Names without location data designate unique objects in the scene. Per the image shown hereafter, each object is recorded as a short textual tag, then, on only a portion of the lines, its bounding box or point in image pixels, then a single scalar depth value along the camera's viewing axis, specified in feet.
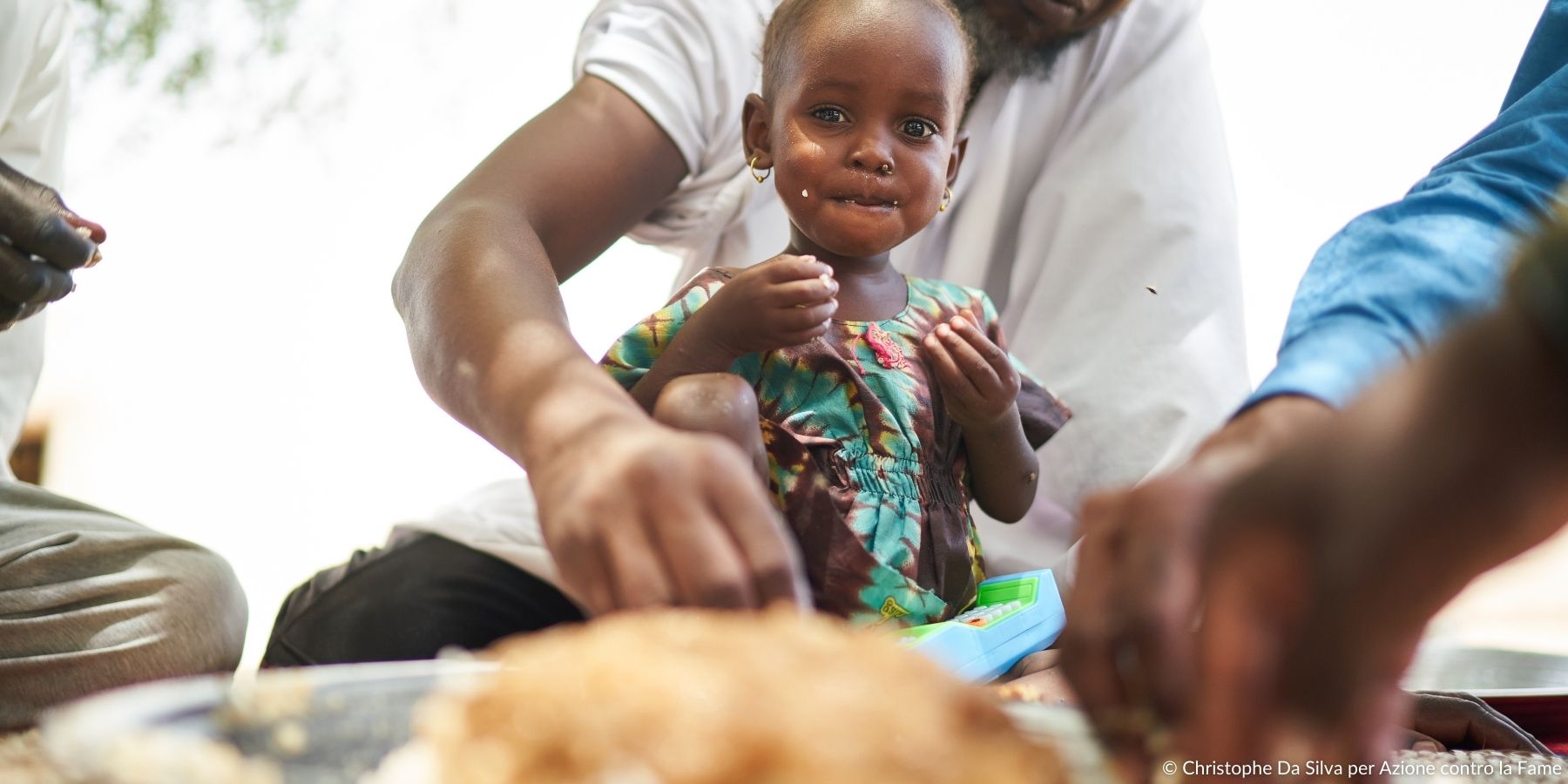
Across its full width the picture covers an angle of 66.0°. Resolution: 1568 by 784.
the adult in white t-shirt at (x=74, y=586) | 4.10
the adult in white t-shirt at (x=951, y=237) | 4.05
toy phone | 3.23
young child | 3.77
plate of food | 1.27
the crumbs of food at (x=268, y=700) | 1.54
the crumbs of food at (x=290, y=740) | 1.55
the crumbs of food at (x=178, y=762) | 1.28
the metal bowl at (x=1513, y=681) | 4.53
